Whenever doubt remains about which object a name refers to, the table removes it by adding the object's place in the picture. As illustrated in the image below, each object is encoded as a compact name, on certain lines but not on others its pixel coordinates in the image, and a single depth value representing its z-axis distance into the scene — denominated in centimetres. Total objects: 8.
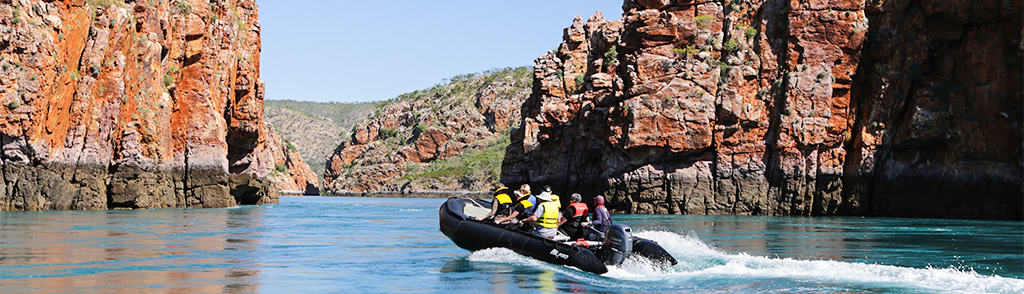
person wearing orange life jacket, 2203
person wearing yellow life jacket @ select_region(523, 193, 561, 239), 2122
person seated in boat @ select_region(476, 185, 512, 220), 2281
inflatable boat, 1919
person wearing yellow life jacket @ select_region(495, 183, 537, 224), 2197
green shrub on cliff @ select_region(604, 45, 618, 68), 6869
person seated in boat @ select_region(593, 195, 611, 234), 2139
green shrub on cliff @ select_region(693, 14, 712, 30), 6206
